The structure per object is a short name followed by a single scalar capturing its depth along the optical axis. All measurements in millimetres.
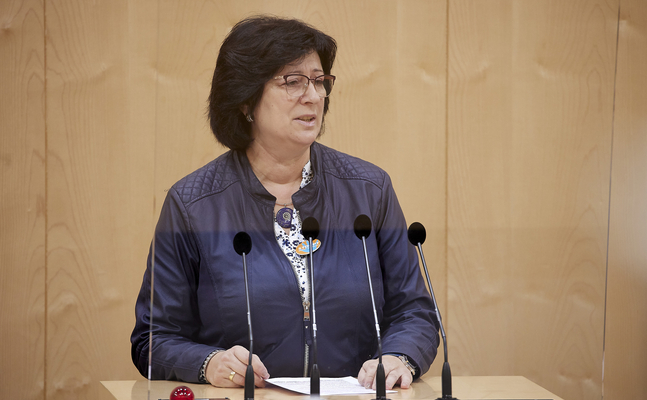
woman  6573
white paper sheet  6471
